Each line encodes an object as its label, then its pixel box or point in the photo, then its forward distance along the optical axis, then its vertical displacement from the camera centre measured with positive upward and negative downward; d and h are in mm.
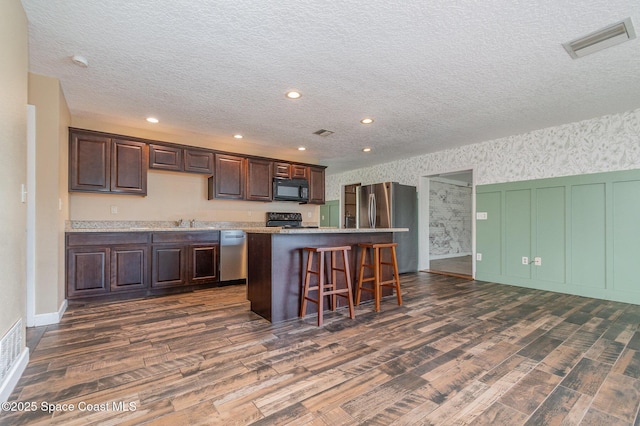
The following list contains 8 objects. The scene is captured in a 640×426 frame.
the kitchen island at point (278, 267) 2906 -538
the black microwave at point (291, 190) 5301 +451
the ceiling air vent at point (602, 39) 2076 +1298
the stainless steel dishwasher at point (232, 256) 4508 -654
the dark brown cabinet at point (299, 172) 5562 +814
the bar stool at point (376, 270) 3281 -649
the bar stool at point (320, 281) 2785 -654
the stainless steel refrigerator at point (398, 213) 5648 +22
